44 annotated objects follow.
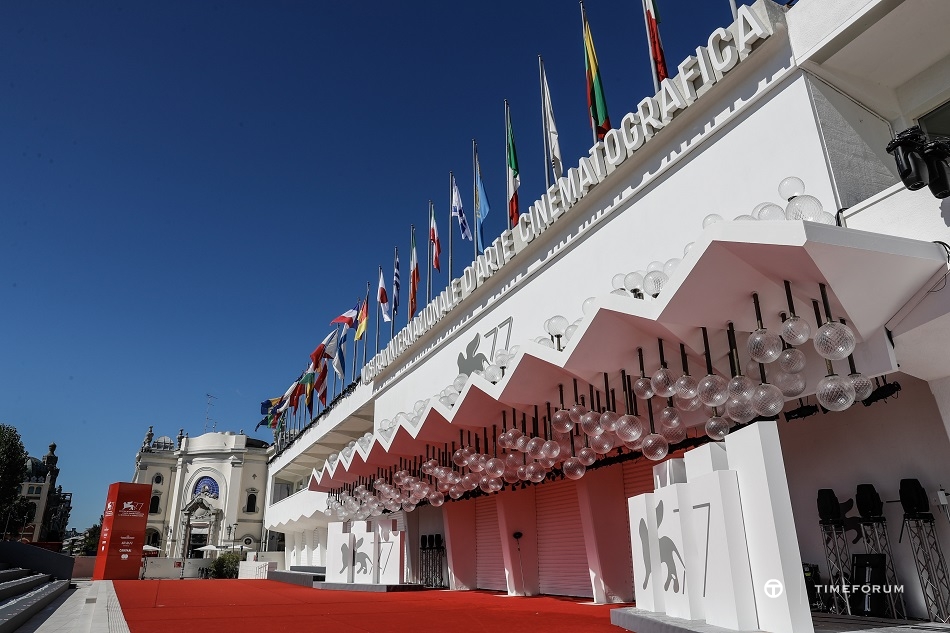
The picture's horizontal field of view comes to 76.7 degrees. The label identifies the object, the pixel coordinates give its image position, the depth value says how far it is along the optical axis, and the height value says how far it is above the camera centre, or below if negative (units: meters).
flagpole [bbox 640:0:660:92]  9.78 +7.30
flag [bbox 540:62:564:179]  12.65 +7.77
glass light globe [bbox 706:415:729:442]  6.21 +0.92
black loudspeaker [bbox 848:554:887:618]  6.64 -0.73
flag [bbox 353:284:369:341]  21.42 +7.17
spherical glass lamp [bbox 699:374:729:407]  5.57 +1.16
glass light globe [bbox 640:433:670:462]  6.63 +0.81
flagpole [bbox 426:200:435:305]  17.84 +7.06
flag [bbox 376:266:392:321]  19.59 +7.19
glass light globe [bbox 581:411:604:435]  7.35 +1.21
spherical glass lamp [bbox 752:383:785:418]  5.25 +1.01
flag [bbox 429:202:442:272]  17.14 +7.84
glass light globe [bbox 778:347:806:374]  5.10 +1.29
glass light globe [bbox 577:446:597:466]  7.88 +0.88
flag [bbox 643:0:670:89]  10.11 +7.89
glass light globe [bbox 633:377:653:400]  6.78 +1.46
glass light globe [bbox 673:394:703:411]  6.16 +1.18
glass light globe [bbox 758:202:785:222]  5.38 +2.61
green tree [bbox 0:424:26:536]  36.59 +4.45
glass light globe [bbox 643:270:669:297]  6.50 +2.48
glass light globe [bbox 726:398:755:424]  5.31 +0.94
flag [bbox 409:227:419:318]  18.69 +7.58
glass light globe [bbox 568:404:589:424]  7.75 +1.39
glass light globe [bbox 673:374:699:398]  5.99 +1.29
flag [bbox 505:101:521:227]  13.51 +7.46
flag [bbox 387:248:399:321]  19.78 +7.68
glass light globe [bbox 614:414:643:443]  6.63 +1.01
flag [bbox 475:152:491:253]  14.87 +7.57
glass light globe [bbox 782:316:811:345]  5.04 +1.51
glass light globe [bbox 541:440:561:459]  8.19 +0.99
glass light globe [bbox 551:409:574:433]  7.91 +1.32
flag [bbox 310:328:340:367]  23.61 +7.01
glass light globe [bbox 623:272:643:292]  7.04 +2.69
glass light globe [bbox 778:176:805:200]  5.59 +2.92
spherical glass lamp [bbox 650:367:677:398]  6.20 +1.39
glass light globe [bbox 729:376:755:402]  5.26 +1.10
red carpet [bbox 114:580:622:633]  7.87 -1.25
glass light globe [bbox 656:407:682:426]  6.73 +1.14
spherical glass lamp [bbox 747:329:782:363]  5.03 +1.39
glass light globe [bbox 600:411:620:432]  7.02 +1.17
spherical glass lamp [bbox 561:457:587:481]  8.09 +0.74
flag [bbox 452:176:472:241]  15.56 +7.73
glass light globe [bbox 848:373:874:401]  4.91 +1.02
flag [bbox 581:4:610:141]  11.17 +7.63
